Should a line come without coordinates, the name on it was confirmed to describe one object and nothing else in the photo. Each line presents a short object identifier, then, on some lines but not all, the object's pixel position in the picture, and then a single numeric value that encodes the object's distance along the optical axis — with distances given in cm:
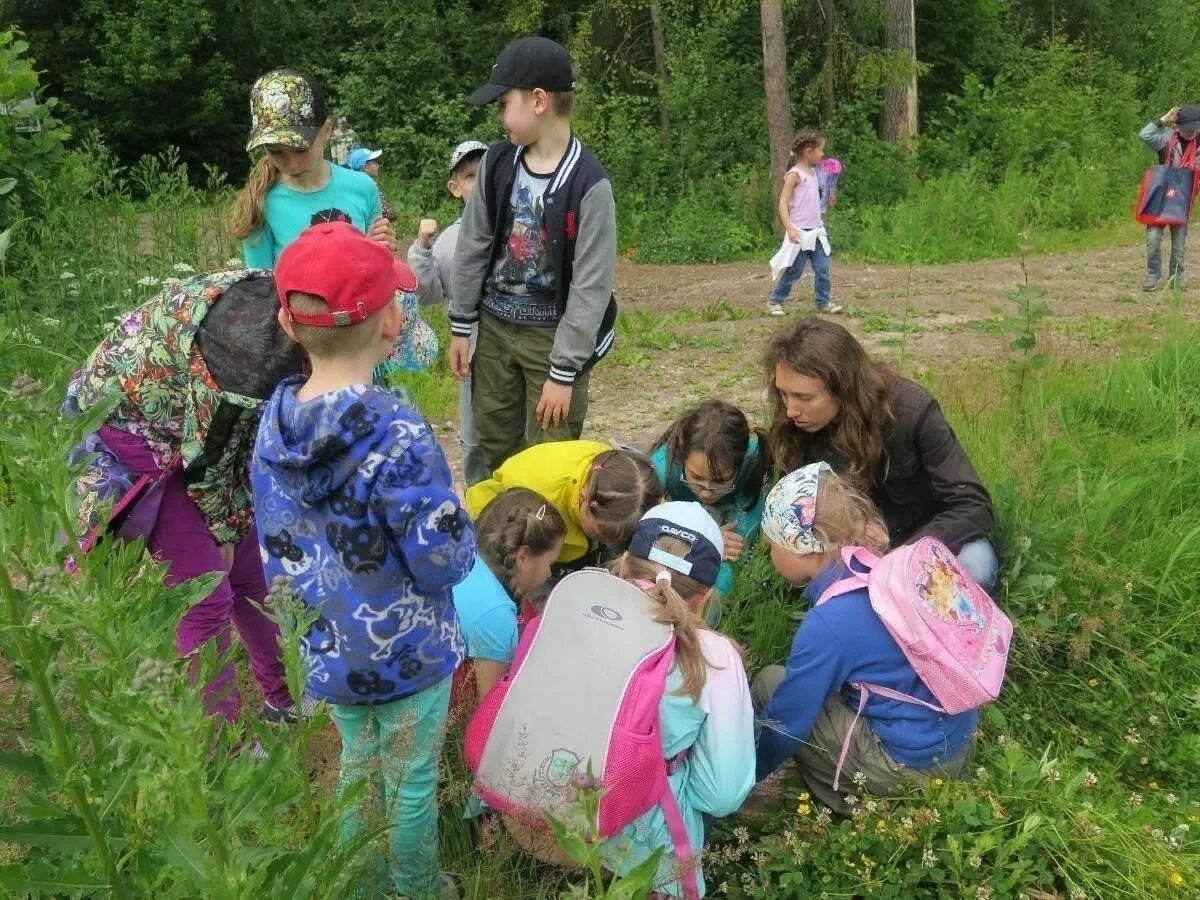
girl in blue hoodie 249
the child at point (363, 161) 568
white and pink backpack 212
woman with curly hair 311
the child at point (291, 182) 297
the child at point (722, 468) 331
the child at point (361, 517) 186
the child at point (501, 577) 250
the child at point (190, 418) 221
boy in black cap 324
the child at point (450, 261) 400
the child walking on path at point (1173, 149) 875
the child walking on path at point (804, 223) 842
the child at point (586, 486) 307
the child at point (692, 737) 218
